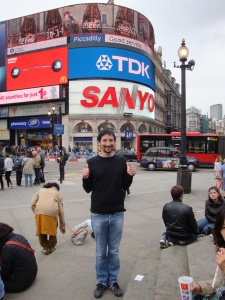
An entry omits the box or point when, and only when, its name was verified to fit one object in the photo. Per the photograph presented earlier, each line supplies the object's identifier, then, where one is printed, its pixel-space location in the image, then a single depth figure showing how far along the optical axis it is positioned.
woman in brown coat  5.02
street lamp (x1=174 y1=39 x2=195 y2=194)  10.62
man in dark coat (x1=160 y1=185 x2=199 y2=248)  4.73
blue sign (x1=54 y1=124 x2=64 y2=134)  15.82
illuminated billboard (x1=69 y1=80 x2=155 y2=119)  44.28
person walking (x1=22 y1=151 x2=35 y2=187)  13.21
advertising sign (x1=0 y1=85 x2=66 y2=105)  44.22
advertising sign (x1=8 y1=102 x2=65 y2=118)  46.41
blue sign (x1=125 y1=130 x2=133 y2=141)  45.61
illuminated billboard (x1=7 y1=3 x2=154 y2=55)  44.94
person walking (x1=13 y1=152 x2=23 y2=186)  13.75
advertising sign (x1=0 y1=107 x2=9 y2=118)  50.50
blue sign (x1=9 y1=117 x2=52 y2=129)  46.91
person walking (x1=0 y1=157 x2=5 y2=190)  12.26
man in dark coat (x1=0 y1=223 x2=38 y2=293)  3.49
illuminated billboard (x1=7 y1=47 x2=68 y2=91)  45.19
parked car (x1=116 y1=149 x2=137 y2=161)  29.81
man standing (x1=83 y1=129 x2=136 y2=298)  3.38
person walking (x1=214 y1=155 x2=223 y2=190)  10.59
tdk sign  44.16
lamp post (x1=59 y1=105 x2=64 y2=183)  14.48
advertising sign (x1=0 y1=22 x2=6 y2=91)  50.74
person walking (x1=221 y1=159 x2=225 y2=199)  9.20
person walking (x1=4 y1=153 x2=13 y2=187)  13.03
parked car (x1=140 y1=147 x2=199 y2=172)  20.95
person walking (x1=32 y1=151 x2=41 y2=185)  13.78
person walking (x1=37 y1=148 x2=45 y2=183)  14.46
